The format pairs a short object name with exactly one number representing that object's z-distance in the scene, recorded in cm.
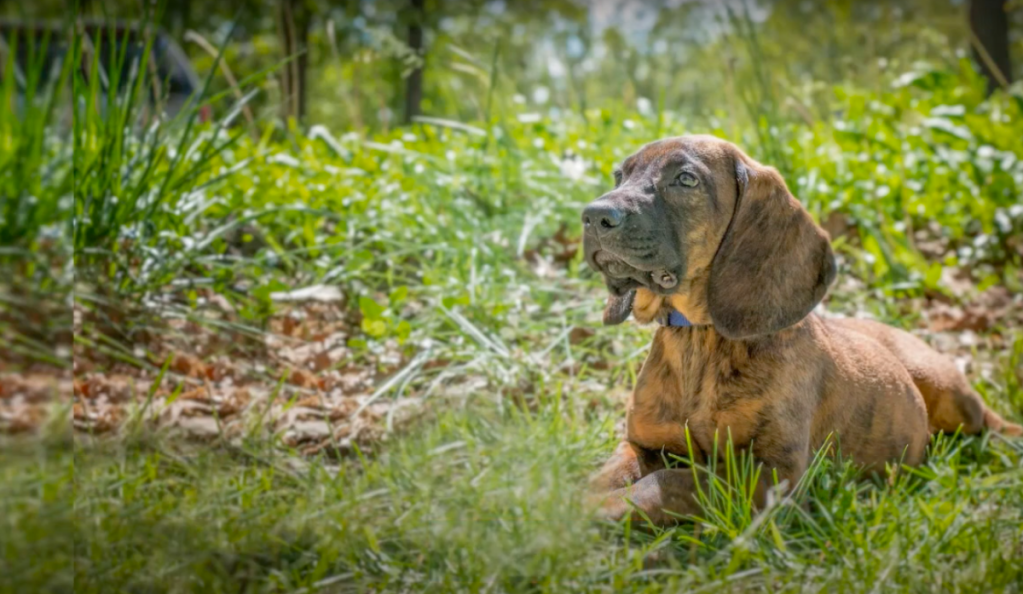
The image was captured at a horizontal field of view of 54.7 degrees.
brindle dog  270
